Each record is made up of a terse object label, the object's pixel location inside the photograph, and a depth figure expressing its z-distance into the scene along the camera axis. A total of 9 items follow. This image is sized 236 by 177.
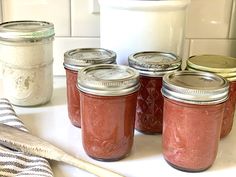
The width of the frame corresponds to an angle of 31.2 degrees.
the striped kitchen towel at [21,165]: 0.49
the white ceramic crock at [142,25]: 0.63
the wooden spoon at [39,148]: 0.51
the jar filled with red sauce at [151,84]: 0.58
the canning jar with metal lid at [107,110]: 0.51
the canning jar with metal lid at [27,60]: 0.66
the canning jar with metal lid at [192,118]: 0.49
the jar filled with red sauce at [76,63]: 0.60
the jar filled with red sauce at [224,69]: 0.57
